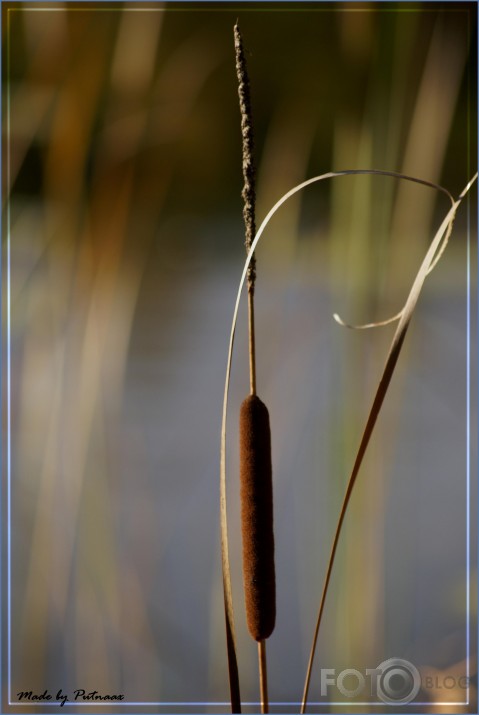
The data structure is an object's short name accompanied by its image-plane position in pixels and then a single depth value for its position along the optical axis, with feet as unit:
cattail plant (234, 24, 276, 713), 7.82
